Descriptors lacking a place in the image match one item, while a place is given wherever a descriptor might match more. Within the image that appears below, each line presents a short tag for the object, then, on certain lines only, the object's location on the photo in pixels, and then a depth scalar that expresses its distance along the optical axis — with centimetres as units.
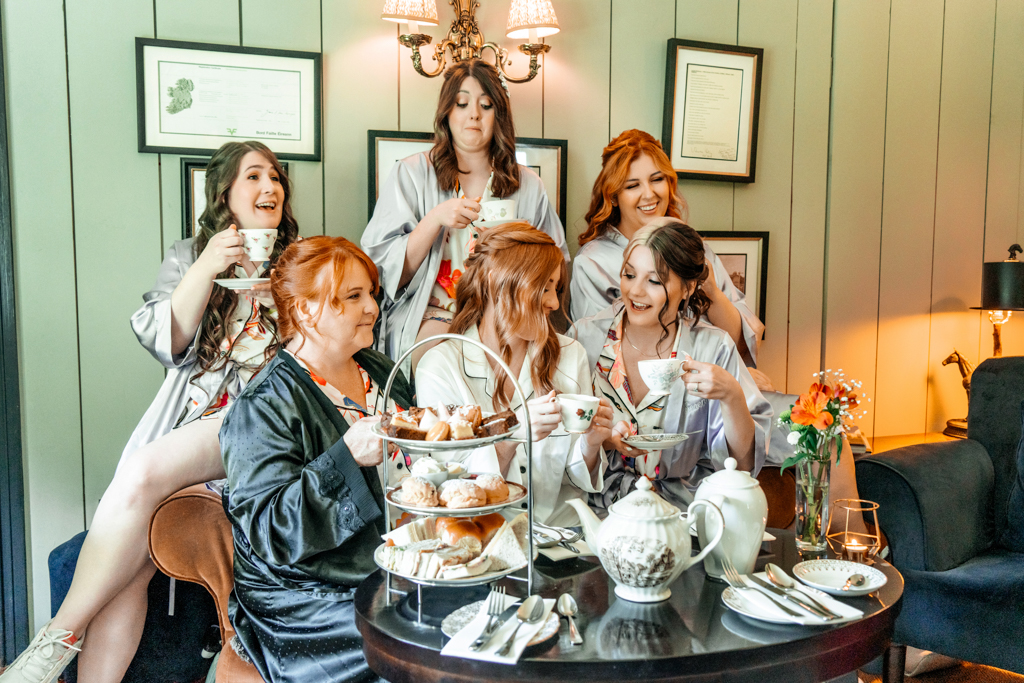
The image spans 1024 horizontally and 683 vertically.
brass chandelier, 266
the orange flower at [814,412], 163
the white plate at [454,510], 127
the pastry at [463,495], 129
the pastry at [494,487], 134
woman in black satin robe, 158
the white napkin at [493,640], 116
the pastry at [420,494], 129
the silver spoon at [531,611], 127
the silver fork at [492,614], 119
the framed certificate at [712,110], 319
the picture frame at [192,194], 265
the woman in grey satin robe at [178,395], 198
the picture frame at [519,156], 283
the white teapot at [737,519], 144
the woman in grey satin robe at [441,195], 254
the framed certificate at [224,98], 261
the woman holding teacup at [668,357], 221
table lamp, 339
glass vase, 165
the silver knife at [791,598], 129
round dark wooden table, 117
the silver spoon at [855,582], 142
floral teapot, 132
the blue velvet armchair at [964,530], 211
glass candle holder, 158
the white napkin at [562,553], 156
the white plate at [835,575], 140
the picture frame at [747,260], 332
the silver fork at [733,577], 138
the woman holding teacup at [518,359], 197
